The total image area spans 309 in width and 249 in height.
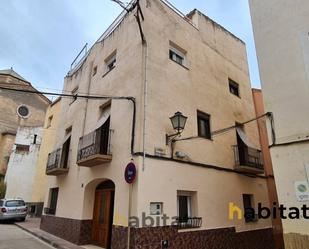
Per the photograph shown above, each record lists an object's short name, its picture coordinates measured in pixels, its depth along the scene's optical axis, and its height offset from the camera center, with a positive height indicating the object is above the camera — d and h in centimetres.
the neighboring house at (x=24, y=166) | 2180 +353
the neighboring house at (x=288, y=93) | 500 +255
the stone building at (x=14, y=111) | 2816 +1164
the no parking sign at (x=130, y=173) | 687 +90
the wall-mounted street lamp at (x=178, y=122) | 794 +267
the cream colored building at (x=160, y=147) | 749 +213
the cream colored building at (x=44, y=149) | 1919 +448
